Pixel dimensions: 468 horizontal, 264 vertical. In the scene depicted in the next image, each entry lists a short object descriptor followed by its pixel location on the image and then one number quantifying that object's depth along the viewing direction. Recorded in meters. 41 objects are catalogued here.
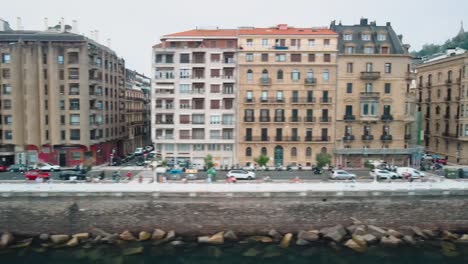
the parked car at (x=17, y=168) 46.50
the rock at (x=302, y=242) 28.16
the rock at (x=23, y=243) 27.67
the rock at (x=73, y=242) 27.92
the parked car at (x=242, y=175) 41.47
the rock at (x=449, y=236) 29.18
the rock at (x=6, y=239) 27.69
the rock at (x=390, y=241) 28.19
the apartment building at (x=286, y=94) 49.66
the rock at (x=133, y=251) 26.78
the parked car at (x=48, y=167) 46.39
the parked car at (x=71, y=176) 38.75
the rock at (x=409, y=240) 28.38
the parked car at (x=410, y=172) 40.58
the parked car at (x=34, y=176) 38.50
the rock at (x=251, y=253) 26.52
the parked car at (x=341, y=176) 40.92
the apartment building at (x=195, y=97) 50.50
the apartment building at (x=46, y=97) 48.38
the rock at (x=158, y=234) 28.97
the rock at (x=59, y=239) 28.45
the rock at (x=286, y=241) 28.02
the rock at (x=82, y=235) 28.81
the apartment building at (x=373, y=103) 50.00
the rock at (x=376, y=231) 29.00
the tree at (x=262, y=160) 46.22
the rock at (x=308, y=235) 28.75
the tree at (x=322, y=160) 45.50
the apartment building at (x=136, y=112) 68.12
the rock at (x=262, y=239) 28.60
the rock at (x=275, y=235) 28.98
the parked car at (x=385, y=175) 41.00
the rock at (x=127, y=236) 28.78
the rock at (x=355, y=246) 27.23
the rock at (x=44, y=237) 28.85
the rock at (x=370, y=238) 28.22
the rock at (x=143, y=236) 28.84
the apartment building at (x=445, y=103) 52.06
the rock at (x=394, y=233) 29.26
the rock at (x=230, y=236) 28.91
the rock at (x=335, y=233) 28.38
